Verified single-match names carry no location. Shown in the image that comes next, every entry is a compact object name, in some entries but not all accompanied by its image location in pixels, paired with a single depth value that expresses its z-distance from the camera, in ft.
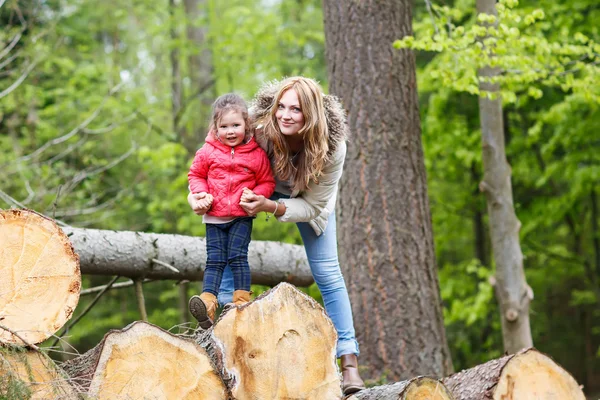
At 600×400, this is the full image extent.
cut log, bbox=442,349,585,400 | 22.93
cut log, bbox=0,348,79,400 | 19.40
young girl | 24.30
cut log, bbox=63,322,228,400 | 20.24
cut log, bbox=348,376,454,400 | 21.76
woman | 23.98
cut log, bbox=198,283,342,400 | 21.52
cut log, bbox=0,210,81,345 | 21.35
